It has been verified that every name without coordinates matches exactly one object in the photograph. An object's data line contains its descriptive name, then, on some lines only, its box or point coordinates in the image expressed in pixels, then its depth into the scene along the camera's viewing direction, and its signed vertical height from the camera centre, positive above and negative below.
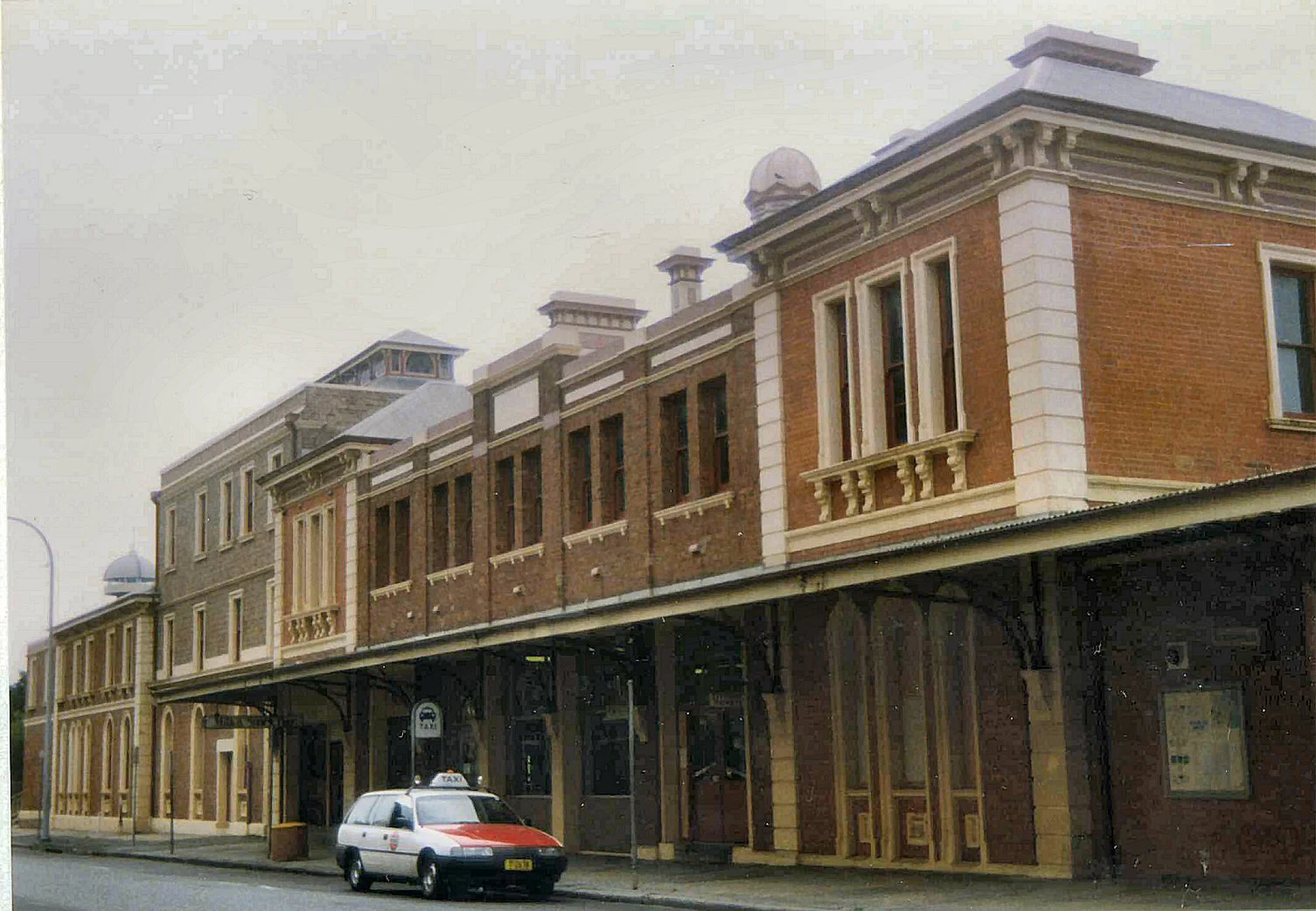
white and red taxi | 21.06 -1.29
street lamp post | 37.73 +0.38
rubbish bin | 31.61 -1.75
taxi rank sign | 27.97 +0.26
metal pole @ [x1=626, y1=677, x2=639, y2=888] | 20.56 -0.19
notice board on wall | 17.09 -0.28
